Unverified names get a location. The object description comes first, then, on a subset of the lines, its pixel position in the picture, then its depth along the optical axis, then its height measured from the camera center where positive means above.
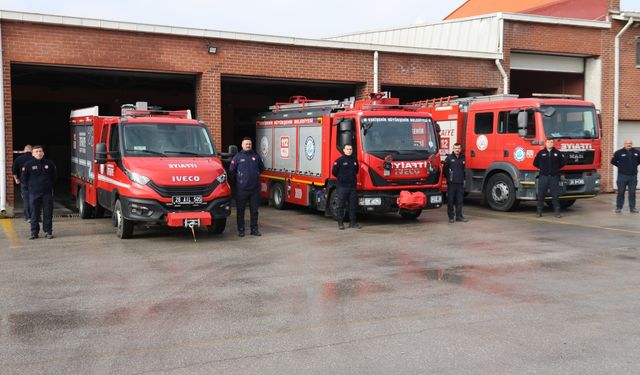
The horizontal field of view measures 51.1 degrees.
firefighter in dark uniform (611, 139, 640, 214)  16.05 -0.54
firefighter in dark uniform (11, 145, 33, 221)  12.90 -0.50
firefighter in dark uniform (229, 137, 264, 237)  12.58 -0.74
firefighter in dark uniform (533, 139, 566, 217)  15.07 -0.53
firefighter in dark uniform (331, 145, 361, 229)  13.23 -0.67
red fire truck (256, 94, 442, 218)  13.70 -0.17
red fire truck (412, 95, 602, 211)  15.64 +0.03
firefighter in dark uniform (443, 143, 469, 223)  14.44 -0.75
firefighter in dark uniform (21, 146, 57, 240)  12.04 -0.79
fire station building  15.90 +2.28
